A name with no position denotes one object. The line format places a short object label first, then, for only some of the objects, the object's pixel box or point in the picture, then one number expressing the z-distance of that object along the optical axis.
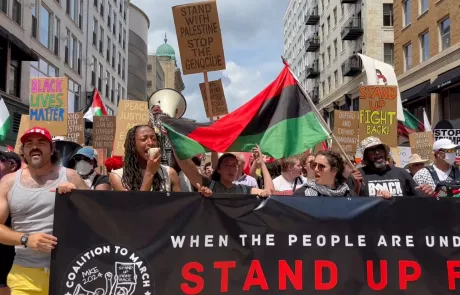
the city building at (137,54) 59.62
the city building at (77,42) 22.27
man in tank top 3.43
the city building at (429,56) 22.17
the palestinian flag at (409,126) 13.05
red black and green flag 5.05
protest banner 3.61
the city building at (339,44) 36.88
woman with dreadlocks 3.90
